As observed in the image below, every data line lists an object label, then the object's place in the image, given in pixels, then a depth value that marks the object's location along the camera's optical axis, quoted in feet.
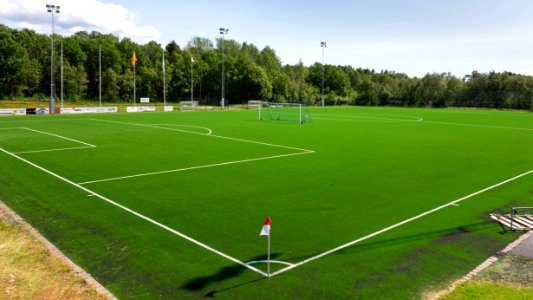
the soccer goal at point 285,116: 164.96
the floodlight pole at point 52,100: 192.85
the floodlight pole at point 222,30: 242.80
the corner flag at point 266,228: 28.71
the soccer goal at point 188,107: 259.39
